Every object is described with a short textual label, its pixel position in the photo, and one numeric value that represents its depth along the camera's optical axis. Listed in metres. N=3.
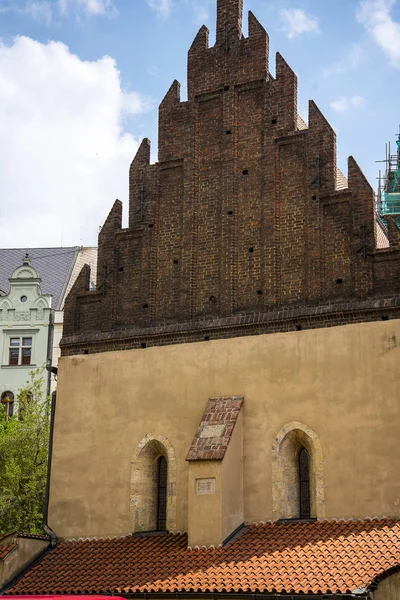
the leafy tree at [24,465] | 27.89
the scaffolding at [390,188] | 37.28
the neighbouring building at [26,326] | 35.75
